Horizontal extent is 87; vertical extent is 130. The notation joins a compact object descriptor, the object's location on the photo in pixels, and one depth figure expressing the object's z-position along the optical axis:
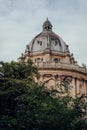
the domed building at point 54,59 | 59.75
